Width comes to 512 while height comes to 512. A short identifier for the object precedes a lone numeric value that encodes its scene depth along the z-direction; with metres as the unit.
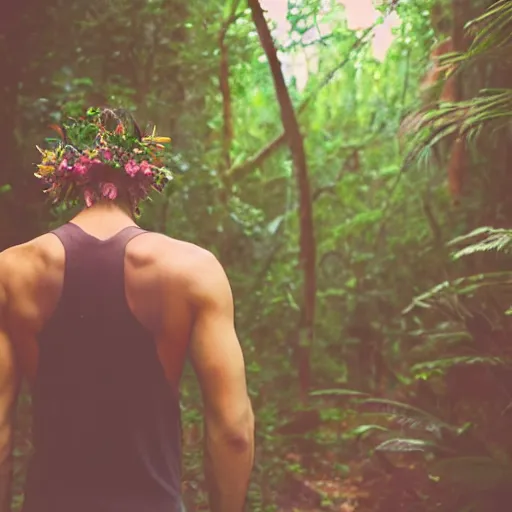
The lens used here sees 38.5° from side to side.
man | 1.66
